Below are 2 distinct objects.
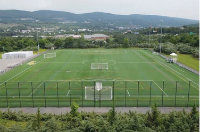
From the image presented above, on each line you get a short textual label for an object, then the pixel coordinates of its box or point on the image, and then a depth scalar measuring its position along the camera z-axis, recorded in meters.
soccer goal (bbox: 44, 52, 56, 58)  61.69
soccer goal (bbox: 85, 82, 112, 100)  25.55
